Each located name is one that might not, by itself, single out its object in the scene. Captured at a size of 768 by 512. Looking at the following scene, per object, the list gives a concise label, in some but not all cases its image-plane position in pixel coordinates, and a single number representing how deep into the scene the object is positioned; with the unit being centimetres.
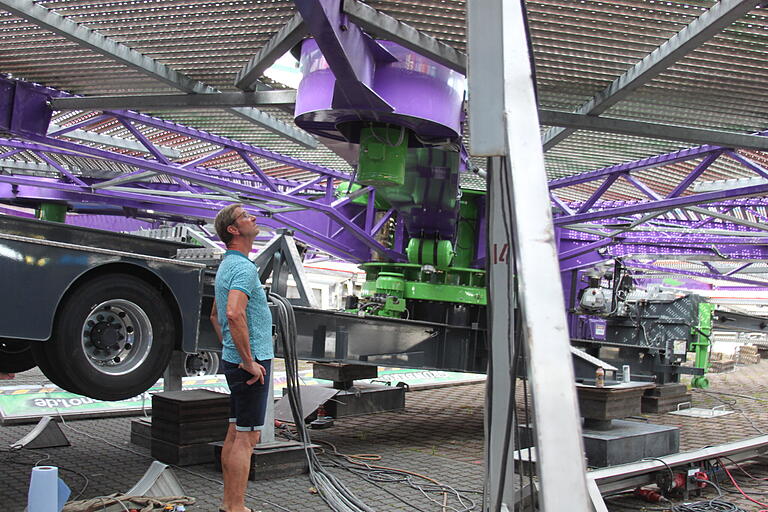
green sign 782
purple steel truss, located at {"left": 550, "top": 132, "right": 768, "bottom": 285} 1199
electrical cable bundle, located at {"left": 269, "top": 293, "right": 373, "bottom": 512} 574
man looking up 450
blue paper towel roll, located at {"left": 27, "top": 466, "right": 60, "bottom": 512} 345
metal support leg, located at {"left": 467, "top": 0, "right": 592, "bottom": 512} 175
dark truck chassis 467
